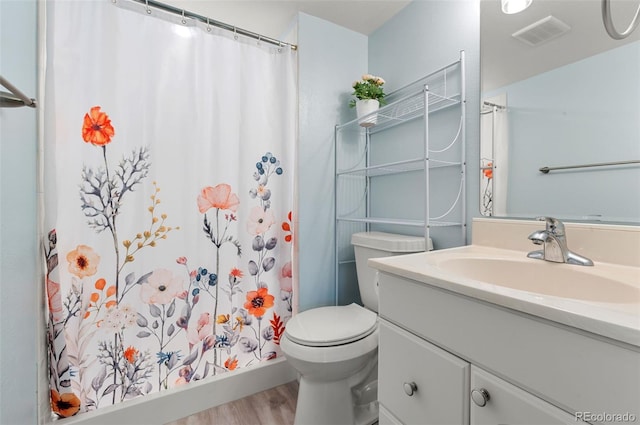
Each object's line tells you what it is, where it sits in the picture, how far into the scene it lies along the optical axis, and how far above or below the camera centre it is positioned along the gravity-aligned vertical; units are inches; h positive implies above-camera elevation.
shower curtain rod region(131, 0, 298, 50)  49.9 +37.3
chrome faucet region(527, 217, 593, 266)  30.9 -3.7
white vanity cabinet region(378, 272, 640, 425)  16.1 -11.6
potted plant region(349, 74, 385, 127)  58.5 +24.6
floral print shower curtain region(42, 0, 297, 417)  43.9 +1.5
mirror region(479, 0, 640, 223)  31.3 +12.8
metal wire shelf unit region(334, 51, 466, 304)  49.0 +11.3
